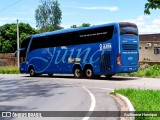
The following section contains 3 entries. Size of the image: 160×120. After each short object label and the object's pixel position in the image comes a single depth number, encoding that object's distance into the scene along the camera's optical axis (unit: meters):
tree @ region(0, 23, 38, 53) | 63.27
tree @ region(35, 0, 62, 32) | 66.44
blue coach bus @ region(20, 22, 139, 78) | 20.24
